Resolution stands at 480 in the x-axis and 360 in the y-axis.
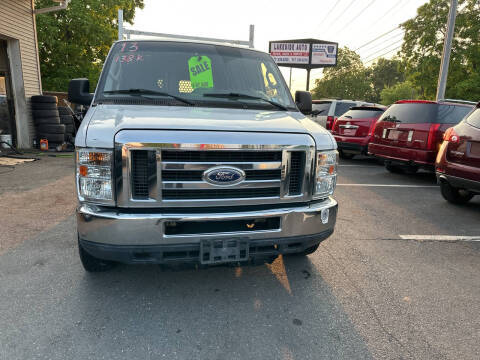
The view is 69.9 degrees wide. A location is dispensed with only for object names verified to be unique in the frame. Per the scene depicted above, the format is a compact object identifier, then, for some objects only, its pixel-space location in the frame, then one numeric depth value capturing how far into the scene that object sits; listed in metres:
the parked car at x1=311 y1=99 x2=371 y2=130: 11.57
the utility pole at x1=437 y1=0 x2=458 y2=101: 12.96
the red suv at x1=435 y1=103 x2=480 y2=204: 4.66
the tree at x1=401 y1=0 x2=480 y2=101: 25.66
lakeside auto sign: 24.84
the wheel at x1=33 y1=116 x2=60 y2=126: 10.66
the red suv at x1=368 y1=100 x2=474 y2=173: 6.70
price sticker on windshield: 3.31
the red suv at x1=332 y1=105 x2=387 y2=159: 9.57
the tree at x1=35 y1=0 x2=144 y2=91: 20.38
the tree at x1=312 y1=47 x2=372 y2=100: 62.57
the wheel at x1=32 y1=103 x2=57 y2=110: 10.66
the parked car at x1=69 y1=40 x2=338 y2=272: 2.22
